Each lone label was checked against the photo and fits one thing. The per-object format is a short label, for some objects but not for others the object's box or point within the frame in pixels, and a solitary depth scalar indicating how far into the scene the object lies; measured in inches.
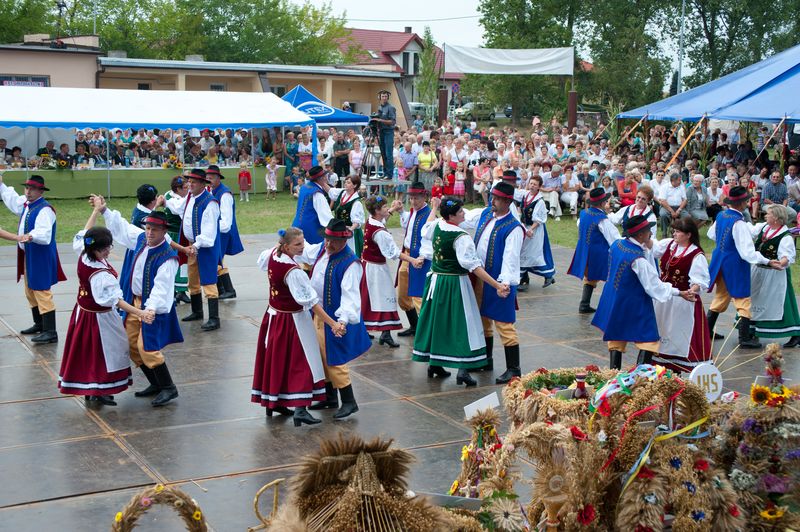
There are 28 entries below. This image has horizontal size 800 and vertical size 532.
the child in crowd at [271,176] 924.0
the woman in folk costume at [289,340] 259.0
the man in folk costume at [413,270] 384.8
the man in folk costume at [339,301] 269.1
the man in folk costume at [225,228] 427.5
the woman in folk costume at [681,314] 308.3
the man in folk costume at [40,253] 358.9
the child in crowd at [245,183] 887.7
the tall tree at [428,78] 1936.5
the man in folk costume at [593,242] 432.1
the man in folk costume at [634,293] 296.7
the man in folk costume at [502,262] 315.6
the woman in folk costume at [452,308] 308.0
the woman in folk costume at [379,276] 363.6
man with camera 762.8
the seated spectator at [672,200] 658.2
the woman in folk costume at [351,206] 412.5
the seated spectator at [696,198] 661.3
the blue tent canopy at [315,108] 923.4
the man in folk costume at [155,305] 285.1
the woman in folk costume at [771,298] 371.6
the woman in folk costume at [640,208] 406.0
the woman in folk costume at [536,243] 481.1
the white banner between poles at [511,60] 1080.2
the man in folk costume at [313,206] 441.3
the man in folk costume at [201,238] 401.7
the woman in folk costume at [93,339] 276.7
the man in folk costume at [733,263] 370.9
